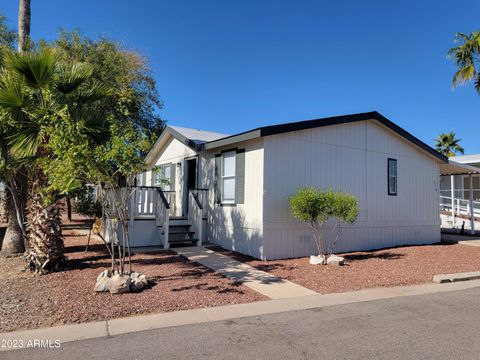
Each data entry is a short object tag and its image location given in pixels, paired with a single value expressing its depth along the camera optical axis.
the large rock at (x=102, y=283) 6.39
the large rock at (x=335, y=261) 9.25
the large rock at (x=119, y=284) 6.31
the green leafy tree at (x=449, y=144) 34.66
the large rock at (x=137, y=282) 6.54
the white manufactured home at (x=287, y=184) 9.95
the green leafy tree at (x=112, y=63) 13.42
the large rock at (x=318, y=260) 9.34
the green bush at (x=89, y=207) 11.46
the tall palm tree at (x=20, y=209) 10.07
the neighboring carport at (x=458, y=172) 15.47
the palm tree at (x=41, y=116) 7.14
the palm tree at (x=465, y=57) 17.02
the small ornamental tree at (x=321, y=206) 9.16
